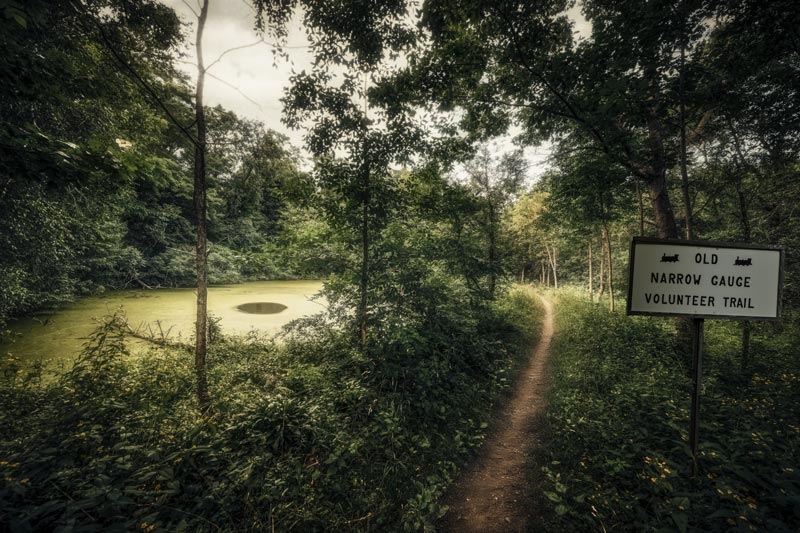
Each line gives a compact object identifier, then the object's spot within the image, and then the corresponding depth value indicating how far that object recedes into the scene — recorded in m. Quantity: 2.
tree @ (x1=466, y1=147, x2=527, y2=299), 9.92
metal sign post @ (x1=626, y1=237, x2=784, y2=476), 2.28
